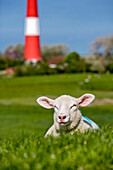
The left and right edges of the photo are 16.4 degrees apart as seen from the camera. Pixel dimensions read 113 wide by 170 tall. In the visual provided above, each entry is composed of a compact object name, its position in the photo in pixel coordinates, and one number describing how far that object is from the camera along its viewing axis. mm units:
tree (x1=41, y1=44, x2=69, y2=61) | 93062
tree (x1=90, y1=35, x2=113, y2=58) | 55469
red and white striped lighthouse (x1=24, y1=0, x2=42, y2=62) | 54438
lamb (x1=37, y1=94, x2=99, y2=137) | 4203
